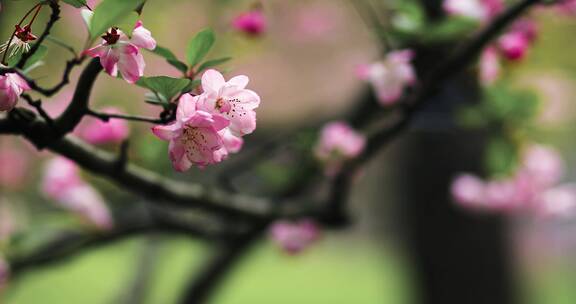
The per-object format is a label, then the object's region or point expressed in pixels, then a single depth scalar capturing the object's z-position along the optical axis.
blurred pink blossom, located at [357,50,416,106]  1.70
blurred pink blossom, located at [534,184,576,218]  2.47
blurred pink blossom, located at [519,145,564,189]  2.10
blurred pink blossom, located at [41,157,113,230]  2.12
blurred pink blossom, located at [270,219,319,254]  2.31
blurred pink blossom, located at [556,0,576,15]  1.75
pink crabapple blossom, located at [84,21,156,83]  1.40
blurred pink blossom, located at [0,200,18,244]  3.04
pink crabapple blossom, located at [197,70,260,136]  1.41
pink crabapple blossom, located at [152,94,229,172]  1.40
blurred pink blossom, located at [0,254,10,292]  1.93
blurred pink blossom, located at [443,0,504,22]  1.73
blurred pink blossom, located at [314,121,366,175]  1.84
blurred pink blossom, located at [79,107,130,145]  1.79
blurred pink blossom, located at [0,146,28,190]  4.10
